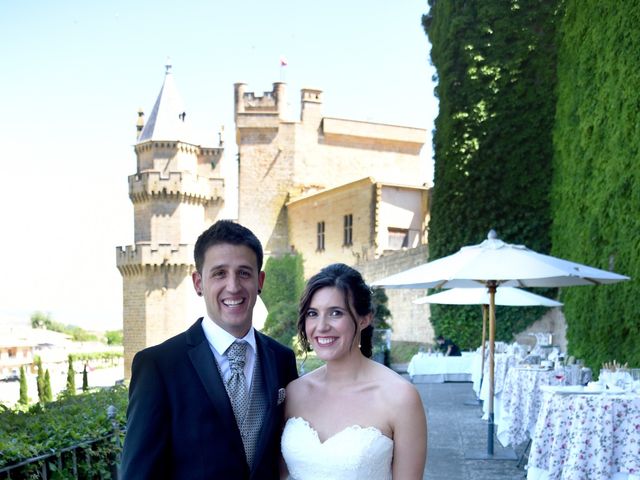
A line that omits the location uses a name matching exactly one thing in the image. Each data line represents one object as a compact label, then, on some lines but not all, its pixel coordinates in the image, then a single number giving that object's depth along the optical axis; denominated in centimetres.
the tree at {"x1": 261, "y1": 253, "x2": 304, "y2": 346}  3566
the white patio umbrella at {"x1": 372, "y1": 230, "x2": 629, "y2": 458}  670
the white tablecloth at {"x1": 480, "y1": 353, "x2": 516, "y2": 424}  957
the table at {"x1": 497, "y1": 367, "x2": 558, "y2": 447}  731
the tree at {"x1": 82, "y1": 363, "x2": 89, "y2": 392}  2931
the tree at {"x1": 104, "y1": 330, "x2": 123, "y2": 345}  11331
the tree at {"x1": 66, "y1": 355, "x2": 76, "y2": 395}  3192
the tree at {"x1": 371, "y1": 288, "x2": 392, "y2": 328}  1831
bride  239
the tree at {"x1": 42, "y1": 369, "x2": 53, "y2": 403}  3184
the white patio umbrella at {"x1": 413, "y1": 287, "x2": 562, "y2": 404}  1077
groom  204
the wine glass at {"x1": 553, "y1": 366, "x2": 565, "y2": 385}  696
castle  3784
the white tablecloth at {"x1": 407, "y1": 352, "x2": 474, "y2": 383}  1491
